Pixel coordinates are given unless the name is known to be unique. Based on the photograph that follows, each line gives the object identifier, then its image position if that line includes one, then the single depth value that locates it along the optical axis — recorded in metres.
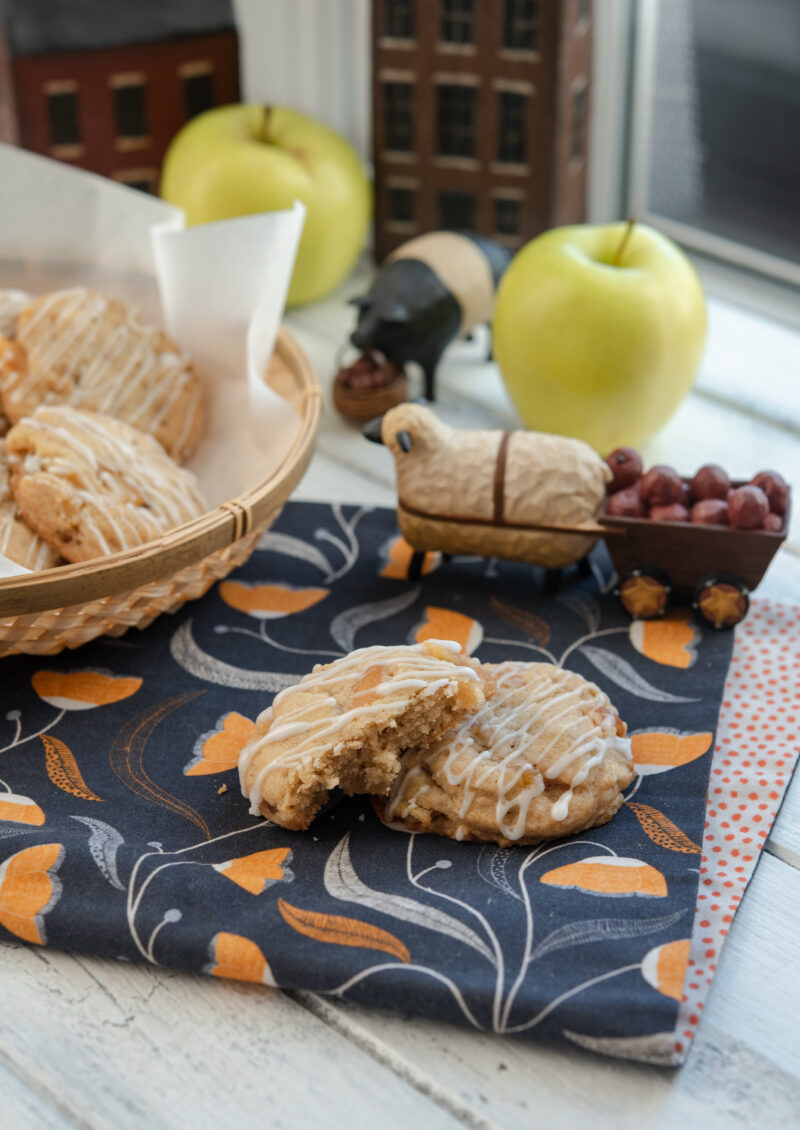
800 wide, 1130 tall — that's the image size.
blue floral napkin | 0.61
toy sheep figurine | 0.71
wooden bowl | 0.83
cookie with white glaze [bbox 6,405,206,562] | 0.68
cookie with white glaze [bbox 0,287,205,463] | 0.73
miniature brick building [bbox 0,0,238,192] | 0.89
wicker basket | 0.66
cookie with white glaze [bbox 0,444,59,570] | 0.68
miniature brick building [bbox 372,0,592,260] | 0.85
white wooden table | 0.60
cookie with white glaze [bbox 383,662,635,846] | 0.64
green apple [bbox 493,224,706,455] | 0.77
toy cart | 0.71
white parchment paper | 0.75
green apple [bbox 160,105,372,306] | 0.87
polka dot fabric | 0.62
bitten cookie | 0.63
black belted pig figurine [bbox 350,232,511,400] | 0.82
